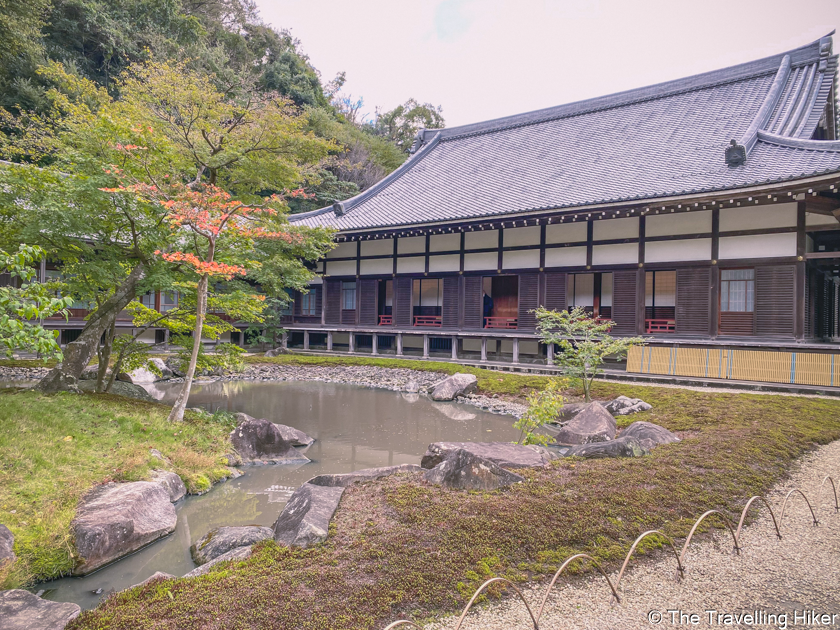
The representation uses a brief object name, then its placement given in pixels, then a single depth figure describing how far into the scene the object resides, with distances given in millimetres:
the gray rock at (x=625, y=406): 10116
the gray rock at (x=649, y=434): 7243
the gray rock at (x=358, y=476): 5805
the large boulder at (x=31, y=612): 3254
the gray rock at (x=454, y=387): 13227
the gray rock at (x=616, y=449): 6477
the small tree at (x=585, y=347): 10812
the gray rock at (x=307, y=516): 4219
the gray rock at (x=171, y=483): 6395
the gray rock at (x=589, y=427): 8328
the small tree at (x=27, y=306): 3260
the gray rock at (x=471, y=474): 5332
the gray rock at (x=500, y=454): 6078
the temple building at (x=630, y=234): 11938
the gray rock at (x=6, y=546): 4125
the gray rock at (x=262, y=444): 8219
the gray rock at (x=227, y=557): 4098
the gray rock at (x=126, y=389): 9774
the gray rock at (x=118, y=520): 4730
